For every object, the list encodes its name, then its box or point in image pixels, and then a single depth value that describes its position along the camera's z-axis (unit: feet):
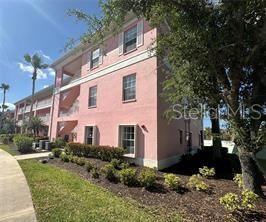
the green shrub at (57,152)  51.96
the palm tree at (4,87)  189.67
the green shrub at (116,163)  36.67
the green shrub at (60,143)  69.41
